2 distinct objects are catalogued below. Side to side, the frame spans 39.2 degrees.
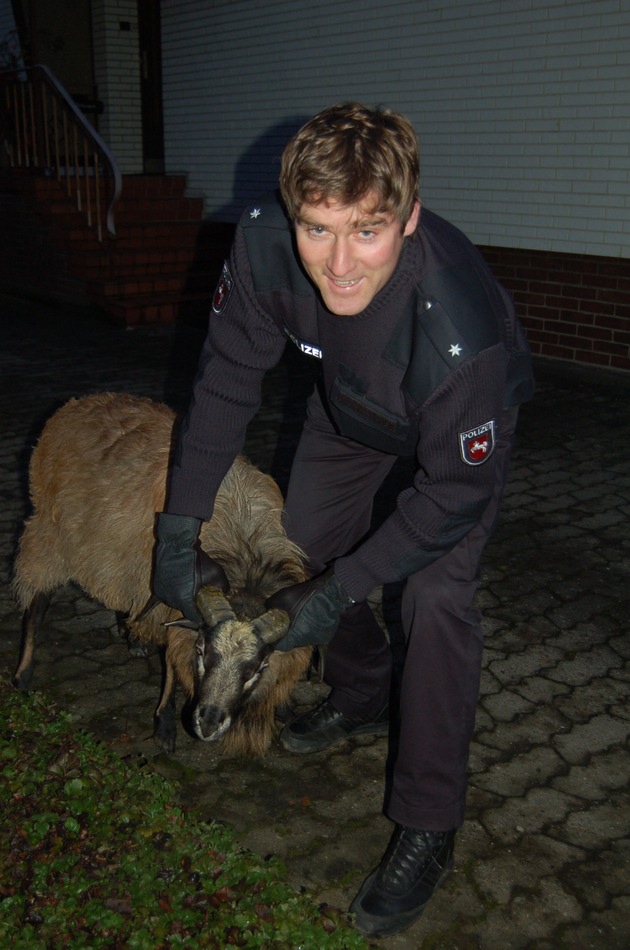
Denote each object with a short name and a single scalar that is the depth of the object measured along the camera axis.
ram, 3.16
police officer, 2.51
